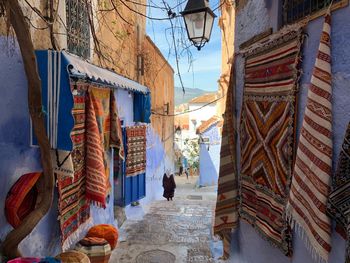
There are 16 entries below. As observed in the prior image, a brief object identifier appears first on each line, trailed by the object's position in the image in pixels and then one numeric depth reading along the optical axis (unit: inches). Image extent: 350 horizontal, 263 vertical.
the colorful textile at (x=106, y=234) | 191.3
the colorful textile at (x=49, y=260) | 111.2
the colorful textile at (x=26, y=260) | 109.9
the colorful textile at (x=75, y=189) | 159.3
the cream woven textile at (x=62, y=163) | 140.8
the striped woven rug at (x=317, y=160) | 83.0
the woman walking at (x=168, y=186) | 470.3
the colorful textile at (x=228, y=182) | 169.0
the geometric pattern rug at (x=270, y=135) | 110.0
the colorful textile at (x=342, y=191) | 73.5
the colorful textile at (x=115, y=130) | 243.3
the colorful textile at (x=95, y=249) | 172.7
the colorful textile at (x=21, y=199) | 125.5
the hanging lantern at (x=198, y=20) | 165.3
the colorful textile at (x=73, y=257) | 135.4
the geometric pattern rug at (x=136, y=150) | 316.8
